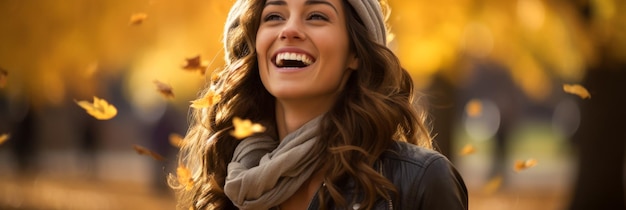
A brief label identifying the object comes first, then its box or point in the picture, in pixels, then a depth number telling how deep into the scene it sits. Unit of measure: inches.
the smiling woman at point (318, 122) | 162.4
